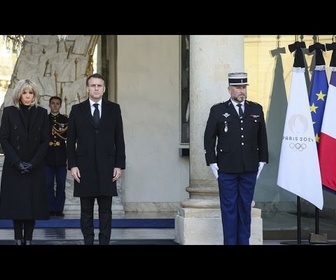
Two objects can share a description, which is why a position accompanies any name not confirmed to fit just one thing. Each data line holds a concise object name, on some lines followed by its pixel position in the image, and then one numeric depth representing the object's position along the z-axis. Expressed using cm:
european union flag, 1198
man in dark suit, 1053
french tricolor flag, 1190
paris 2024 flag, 1166
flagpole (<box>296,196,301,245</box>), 1189
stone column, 1168
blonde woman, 1070
